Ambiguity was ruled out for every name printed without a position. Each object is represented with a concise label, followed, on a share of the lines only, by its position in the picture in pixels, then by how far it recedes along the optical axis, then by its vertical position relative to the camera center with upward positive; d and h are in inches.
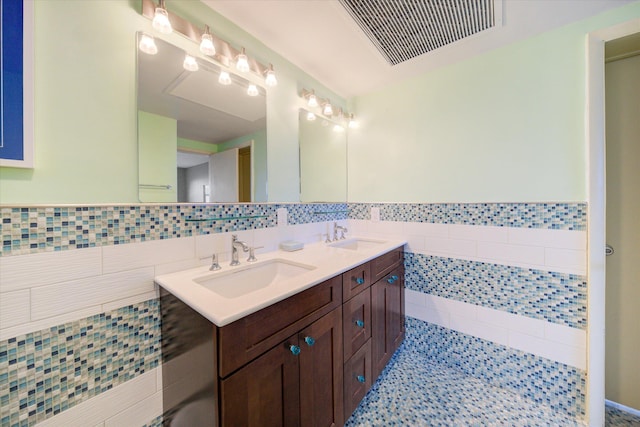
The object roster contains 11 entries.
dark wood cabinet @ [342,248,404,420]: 48.3 -26.8
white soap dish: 61.3 -8.5
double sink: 29.7 -11.5
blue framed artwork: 28.1 +16.9
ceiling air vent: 48.3 +44.5
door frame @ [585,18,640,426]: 50.2 -1.7
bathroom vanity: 28.2 -20.7
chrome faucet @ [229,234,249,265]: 48.8 -7.2
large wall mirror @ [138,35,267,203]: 40.9 +17.5
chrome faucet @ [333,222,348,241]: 78.7 -5.5
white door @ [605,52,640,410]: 53.6 -4.5
